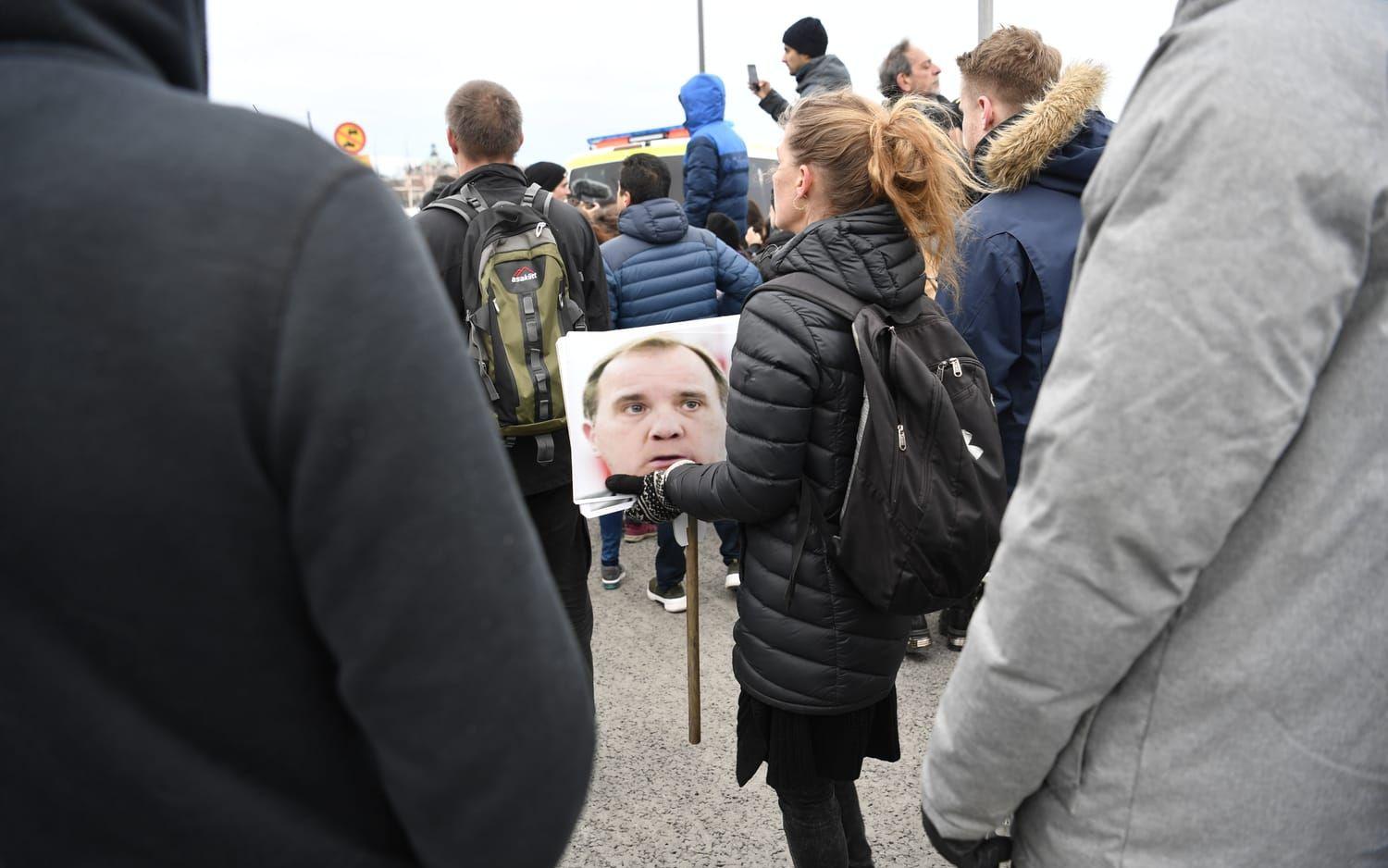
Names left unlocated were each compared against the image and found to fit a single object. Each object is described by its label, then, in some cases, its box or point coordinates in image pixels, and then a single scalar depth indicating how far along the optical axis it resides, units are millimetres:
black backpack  1985
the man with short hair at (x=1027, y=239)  2908
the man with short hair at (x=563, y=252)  3027
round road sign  12930
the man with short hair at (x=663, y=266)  4391
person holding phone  5574
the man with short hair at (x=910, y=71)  5211
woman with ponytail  2076
